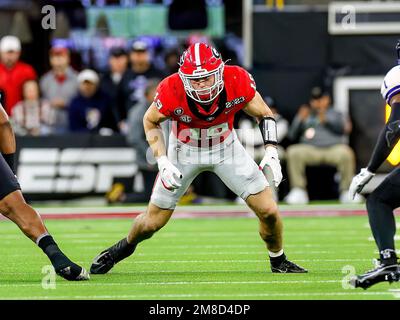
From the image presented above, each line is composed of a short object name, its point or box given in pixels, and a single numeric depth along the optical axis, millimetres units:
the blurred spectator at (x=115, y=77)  15133
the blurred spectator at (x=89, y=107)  14953
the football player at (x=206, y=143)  7457
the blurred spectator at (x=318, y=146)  14812
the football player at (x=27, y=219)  7156
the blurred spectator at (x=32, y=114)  14617
